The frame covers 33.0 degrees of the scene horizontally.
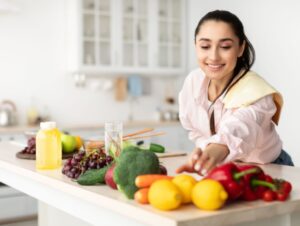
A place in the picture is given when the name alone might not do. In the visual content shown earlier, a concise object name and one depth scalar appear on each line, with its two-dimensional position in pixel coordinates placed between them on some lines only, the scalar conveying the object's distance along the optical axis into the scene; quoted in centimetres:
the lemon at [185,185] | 124
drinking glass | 195
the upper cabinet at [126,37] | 538
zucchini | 155
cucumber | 247
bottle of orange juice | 190
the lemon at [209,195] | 118
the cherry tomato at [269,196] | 128
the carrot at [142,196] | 127
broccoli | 136
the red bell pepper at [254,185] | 128
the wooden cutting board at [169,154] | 237
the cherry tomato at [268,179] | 132
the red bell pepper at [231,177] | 123
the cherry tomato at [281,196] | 129
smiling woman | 158
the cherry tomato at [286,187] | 133
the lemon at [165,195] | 118
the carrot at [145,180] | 131
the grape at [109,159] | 171
